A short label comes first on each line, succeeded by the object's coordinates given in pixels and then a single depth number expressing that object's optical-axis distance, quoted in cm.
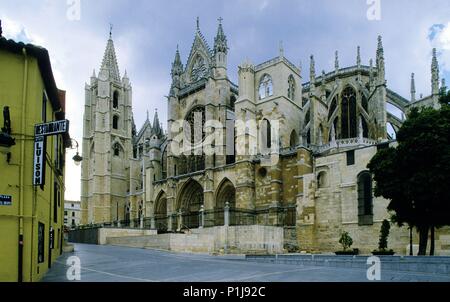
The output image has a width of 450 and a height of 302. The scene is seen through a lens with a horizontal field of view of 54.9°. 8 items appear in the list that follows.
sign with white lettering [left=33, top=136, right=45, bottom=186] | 1139
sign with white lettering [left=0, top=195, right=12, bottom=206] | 1095
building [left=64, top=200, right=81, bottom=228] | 10138
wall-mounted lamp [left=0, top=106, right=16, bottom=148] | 1038
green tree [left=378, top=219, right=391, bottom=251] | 2595
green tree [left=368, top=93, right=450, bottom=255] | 1922
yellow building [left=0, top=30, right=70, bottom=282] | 1095
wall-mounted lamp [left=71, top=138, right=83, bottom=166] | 1413
